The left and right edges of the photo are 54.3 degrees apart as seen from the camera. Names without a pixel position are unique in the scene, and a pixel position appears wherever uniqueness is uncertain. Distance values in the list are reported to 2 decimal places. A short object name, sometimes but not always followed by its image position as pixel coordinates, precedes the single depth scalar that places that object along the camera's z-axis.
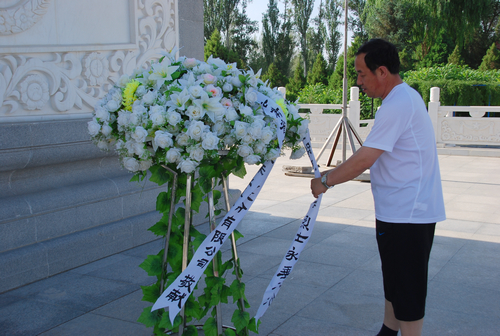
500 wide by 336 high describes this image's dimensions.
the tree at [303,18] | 39.06
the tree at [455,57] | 25.93
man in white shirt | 2.25
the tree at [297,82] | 25.33
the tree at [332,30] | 39.22
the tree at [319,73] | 24.73
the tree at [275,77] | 28.20
